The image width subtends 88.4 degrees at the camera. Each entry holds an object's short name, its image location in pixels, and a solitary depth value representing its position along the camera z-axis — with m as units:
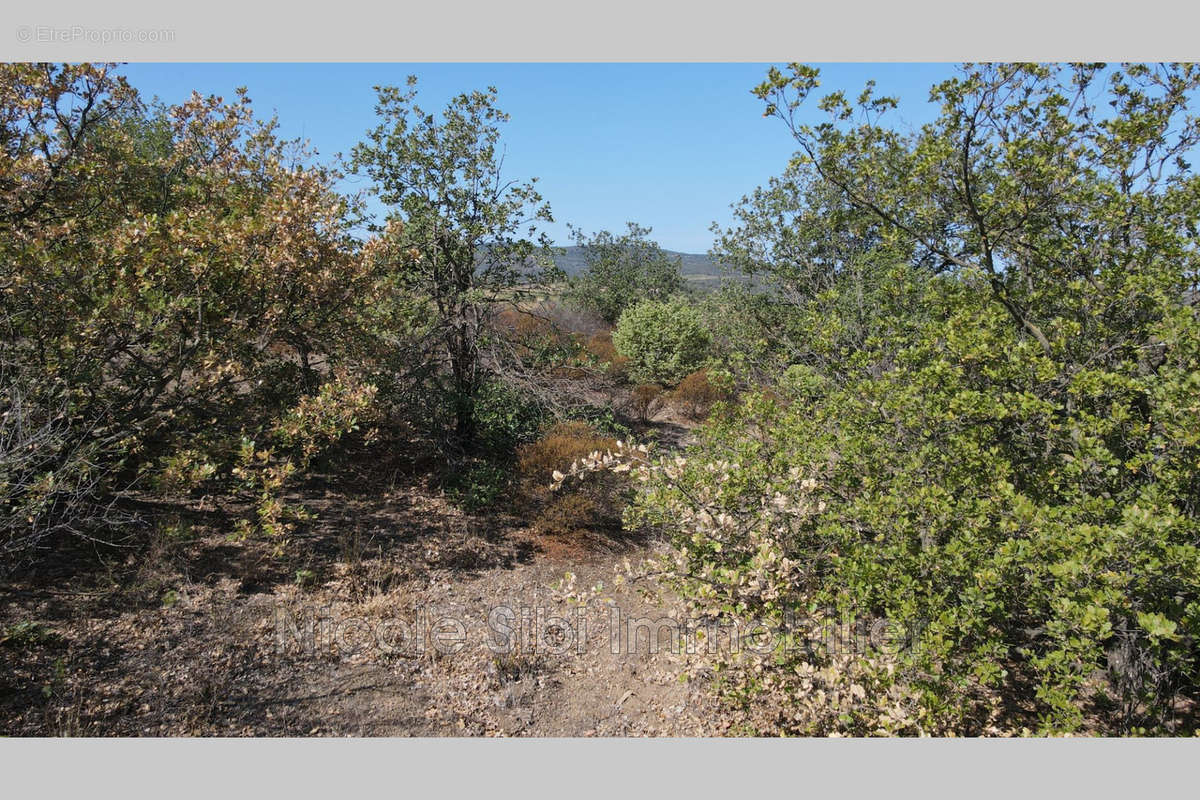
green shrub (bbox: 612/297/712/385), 16.47
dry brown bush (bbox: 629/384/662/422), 14.91
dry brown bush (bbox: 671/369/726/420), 15.02
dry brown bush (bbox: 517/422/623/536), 7.90
